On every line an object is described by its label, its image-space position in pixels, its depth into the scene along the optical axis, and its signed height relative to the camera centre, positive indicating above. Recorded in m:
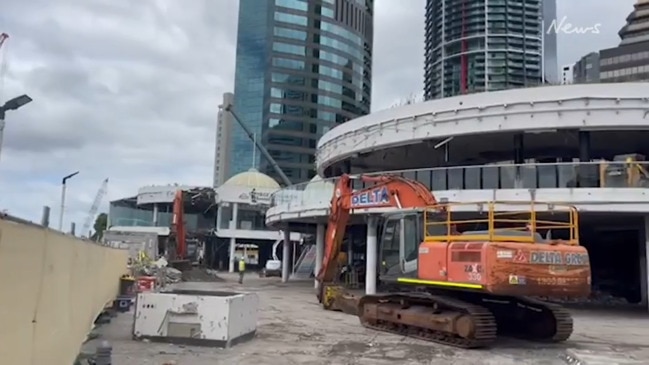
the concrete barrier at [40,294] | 4.38 -0.48
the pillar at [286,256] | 37.31 -0.47
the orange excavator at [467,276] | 12.09 -0.43
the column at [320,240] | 32.22 +0.50
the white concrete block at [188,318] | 11.84 -1.41
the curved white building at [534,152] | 21.06 +4.77
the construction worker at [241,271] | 37.72 -1.47
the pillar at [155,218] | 60.04 +2.53
